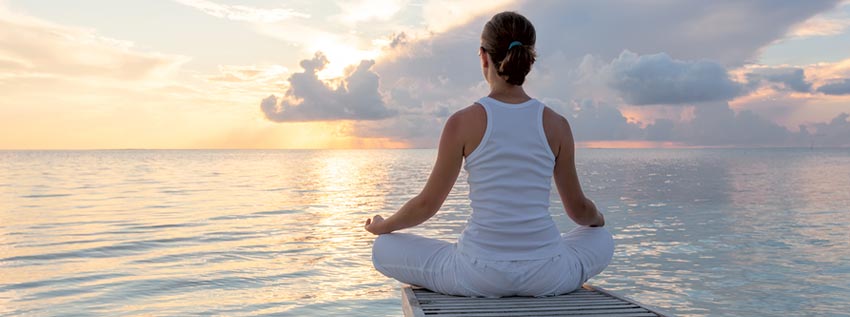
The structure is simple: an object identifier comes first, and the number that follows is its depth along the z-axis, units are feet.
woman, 12.72
